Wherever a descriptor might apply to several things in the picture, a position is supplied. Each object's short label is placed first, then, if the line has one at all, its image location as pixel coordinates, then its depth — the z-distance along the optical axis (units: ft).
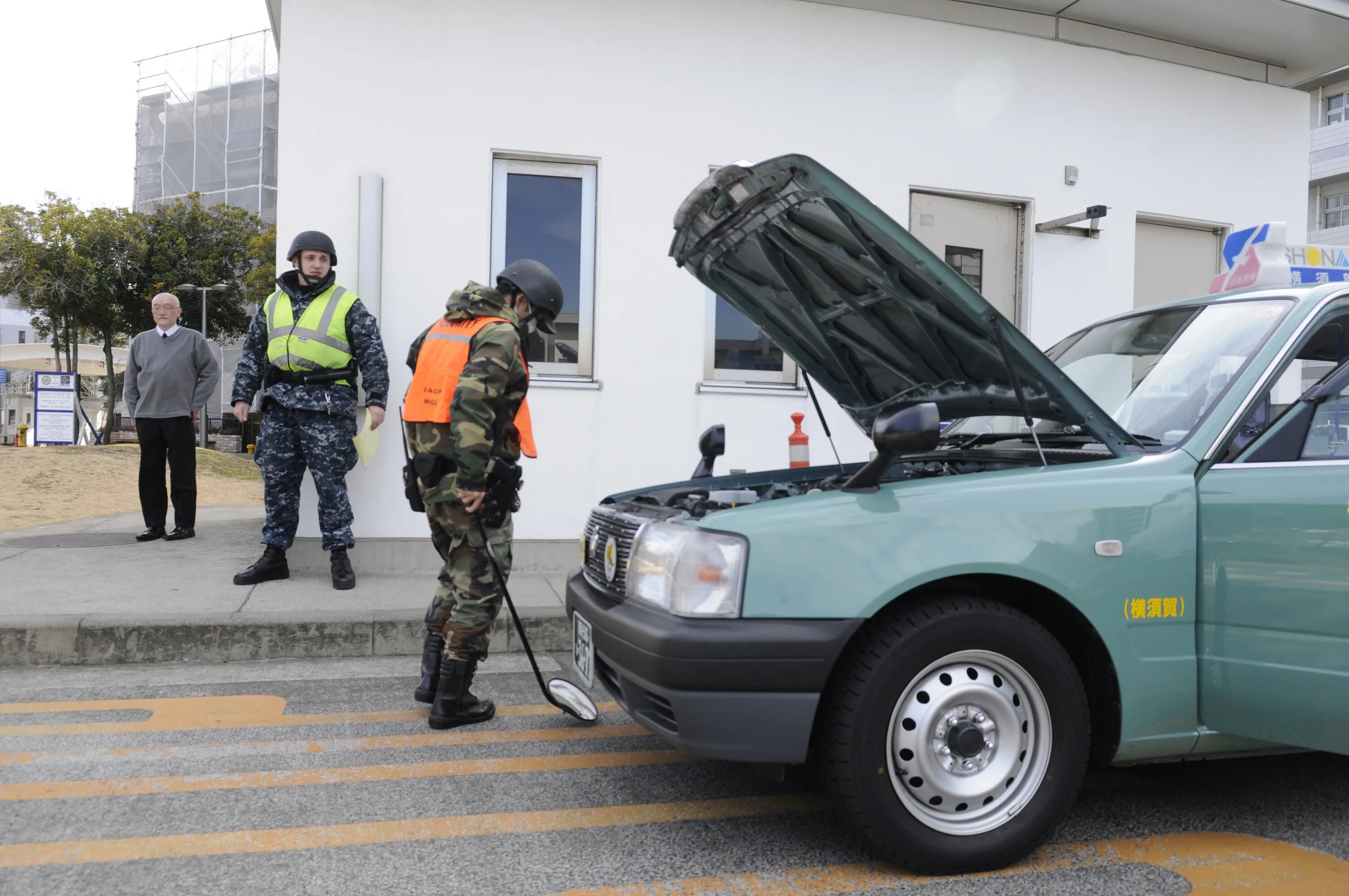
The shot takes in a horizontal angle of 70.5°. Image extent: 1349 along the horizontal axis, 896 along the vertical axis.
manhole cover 24.57
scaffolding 153.79
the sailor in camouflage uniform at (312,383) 18.56
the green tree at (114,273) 107.86
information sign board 68.95
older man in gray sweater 24.21
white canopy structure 208.72
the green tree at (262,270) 120.67
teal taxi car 7.93
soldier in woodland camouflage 11.51
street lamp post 112.54
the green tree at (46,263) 105.09
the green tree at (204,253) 115.96
